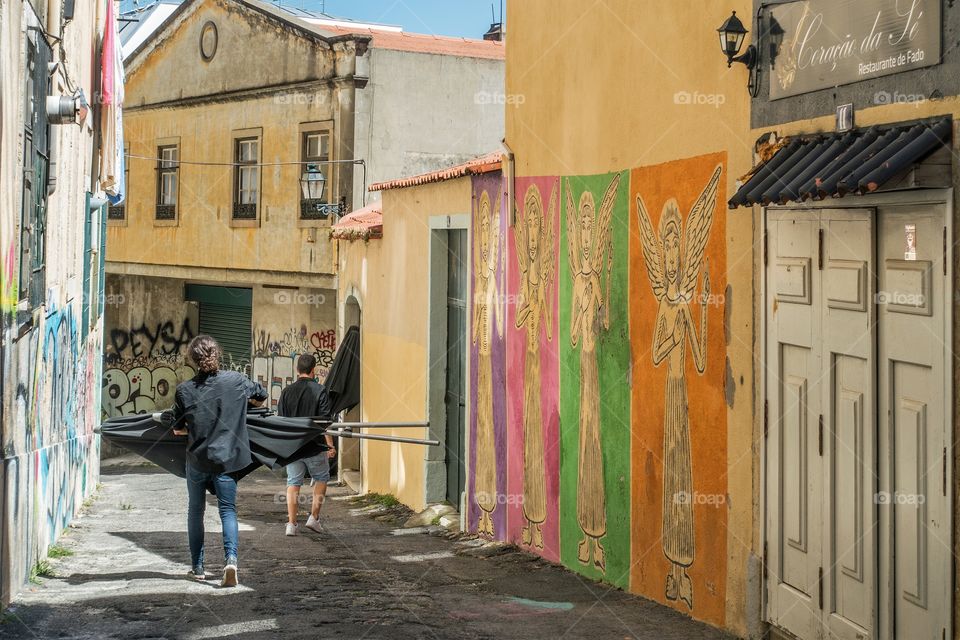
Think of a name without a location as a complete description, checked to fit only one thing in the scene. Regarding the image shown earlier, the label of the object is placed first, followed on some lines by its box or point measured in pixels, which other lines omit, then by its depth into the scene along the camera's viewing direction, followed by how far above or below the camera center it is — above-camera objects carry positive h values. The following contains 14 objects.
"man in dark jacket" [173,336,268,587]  7.86 -0.65
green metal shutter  26.23 -0.04
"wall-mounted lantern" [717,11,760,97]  6.92 +1.63
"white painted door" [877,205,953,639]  5.25 -0.43
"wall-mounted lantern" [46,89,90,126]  8.44 +1.52
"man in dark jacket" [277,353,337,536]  11.30 -0.80
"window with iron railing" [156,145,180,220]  27.22 +3.31
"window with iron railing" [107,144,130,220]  28.45 +2.80
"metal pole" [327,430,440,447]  9.58 -0.92
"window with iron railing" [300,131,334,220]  22.66 +3.17
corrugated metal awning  5.20 +0.78
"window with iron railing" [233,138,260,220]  24.73 +3.06
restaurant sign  5.45 +1.42
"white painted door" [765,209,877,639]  5.90 -0.50
